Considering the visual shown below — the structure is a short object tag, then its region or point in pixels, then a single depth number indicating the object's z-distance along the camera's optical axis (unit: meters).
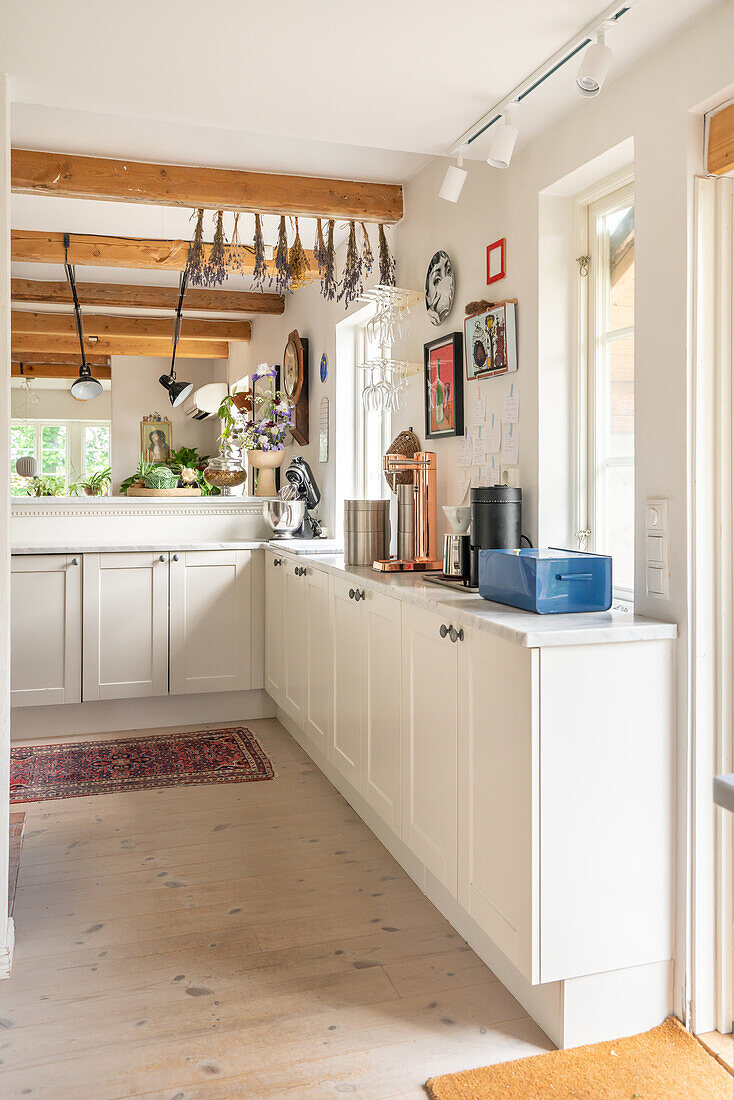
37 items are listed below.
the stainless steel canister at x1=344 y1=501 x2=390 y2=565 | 3.31
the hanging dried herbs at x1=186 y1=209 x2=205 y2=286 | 3.78
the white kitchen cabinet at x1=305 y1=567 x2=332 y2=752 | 3.27
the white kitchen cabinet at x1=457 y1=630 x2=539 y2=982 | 1.78
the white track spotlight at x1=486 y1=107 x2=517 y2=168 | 2.22
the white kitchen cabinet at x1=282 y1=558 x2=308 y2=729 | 3.63
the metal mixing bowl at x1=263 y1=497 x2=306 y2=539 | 4.51
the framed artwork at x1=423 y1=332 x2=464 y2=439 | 3.09
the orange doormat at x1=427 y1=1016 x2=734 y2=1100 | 1.69
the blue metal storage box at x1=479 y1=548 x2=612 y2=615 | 2.02
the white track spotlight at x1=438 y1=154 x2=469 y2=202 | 2.55
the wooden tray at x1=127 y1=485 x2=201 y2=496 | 4.75
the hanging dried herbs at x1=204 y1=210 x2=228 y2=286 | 3.74
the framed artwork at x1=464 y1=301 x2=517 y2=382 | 2.69
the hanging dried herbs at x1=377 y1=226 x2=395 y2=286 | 3.75
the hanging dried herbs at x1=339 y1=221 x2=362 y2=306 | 3.85
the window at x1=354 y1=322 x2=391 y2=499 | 4.49
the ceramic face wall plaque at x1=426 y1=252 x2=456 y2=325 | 3.17
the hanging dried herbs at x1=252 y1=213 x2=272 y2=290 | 3.75
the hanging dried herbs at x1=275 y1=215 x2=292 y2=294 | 3.83
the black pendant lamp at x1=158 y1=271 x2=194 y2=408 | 7.61
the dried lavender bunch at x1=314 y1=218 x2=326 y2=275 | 3.88
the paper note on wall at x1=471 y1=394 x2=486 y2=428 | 2.93
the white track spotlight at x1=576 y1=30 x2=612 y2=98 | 1.83
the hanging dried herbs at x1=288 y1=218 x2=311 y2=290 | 3.91
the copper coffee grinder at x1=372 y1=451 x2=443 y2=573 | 3.10
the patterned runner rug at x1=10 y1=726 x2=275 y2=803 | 3.50
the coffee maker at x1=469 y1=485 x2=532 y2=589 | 2.47
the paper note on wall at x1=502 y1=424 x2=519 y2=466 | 2.71
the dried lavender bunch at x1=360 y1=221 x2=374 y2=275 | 3.75
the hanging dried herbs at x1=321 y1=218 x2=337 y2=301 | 3.92
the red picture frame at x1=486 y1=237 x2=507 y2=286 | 2.76
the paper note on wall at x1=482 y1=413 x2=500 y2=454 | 2.84
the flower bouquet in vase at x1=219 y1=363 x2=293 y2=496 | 4.95
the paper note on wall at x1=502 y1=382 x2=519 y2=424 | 2.70
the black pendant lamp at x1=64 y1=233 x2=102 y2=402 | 6.81
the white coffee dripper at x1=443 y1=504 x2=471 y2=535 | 2.71
